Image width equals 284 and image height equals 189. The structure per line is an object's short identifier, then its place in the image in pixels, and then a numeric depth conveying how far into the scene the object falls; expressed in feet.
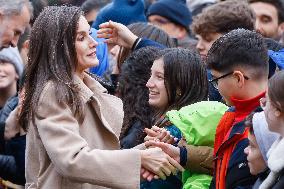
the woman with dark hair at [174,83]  30.23
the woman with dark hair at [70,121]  25.81
